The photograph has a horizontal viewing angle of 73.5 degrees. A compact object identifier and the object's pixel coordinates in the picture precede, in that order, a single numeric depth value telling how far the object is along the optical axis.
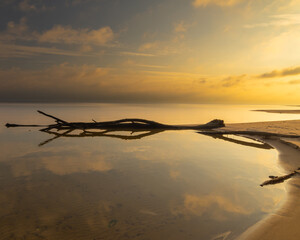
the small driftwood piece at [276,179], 5.65
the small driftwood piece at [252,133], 13.32
